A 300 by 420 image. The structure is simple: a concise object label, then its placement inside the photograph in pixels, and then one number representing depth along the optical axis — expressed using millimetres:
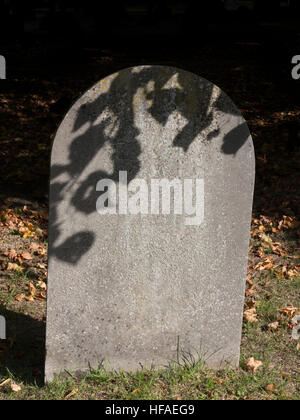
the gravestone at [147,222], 3918
